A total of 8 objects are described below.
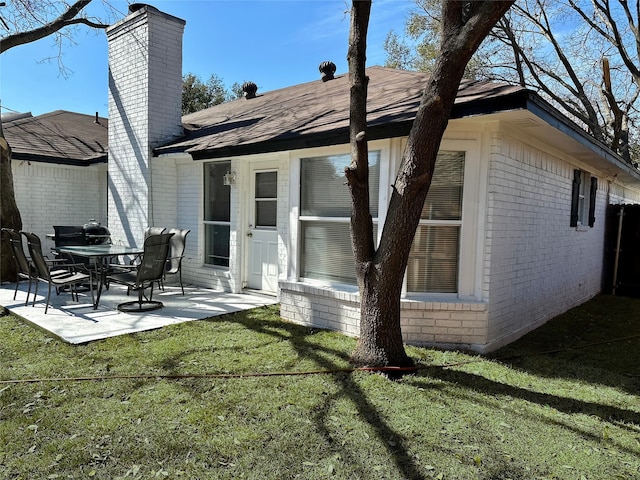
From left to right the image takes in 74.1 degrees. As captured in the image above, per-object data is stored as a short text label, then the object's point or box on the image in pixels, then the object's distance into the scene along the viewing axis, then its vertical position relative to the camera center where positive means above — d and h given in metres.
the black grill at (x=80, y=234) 8.00 -0.55
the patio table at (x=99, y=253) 6.06 -0.69
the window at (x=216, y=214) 7.69 -0.08
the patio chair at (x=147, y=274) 5.65 -0.92
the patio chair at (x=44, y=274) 5.72 -0.99
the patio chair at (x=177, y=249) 7.28 -0.72
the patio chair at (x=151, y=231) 7.40 -0.41
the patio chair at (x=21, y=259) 6.17 -0.81
